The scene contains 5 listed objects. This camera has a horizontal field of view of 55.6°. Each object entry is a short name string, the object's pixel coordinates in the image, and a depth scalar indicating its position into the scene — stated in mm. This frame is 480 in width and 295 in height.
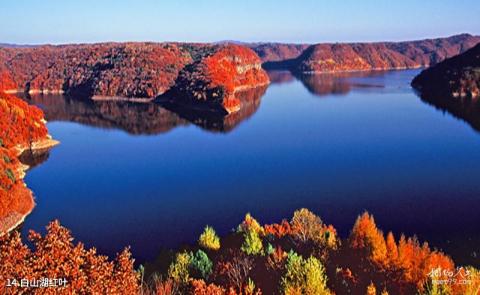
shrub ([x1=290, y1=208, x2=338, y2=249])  29061
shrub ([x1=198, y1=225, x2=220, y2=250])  31500
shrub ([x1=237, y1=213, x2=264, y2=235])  32706
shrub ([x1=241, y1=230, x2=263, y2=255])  27984
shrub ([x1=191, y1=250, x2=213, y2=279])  24077
